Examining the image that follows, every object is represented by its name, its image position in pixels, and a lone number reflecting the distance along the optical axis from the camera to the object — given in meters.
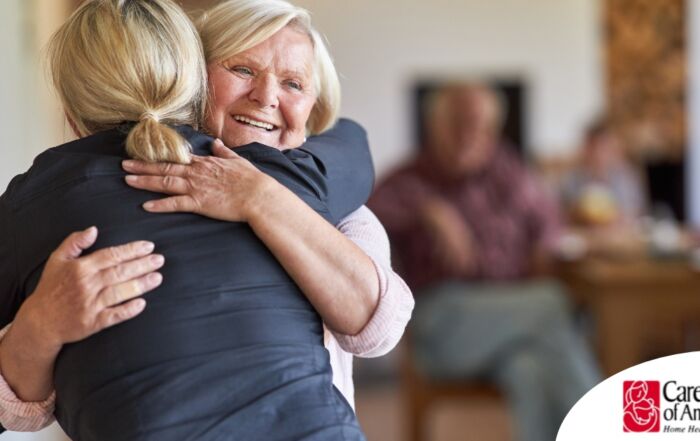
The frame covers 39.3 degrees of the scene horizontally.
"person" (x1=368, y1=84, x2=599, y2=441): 3.18
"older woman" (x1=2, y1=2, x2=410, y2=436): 0.96
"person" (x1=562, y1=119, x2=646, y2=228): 4.66
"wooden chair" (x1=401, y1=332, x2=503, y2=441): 3.23
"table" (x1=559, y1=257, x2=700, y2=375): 3.29
